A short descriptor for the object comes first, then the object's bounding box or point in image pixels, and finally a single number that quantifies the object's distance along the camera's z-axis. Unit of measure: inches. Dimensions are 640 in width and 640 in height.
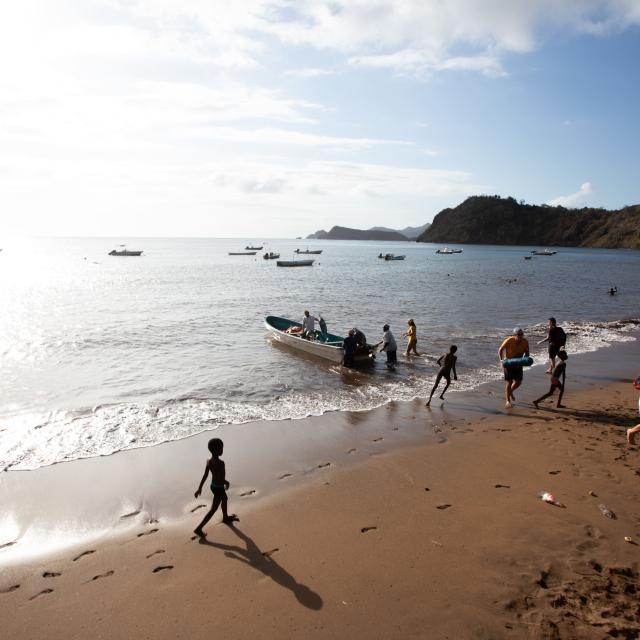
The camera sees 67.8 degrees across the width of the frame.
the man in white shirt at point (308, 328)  772.0
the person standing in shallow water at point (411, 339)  719.1
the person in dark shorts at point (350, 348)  641.0
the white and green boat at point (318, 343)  654.3
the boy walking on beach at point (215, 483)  257.2
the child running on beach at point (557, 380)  454.9
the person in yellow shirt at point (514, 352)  465.7
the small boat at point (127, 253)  4598.9
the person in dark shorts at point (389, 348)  646.5
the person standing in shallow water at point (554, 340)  542.9
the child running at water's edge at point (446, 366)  489.7
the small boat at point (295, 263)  3339.1
